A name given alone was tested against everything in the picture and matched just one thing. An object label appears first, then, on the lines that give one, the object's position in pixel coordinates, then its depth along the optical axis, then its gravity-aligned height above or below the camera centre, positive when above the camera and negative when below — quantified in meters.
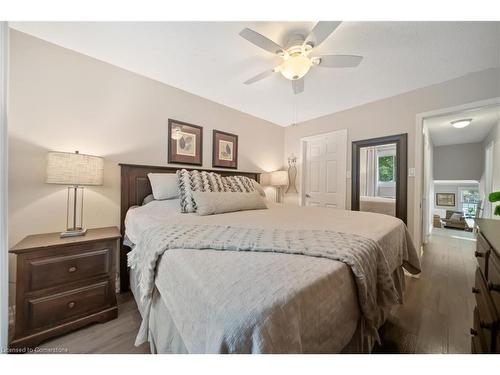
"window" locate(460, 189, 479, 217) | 5.05 -0.31
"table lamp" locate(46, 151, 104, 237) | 1.37 +0.08
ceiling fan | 1.28 +1.04
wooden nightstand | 1.17 -0.69
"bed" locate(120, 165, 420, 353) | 0.45 -0.33
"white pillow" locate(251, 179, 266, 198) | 2.60 -0.03
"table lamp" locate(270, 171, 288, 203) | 3.39 +0.14
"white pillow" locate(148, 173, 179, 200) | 1.94 -0.01
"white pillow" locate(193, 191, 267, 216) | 1.66 -0.16
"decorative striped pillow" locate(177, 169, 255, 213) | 1.75 +0.00
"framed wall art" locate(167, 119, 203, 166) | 2.33 +0.54
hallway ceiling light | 3.00 +1.08
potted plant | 1.15 -0.05
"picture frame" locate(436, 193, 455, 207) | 5.55 -0.32
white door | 3.15 +0.31
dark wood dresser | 0.69 -0.44
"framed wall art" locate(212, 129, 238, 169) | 2.76 +0.53
